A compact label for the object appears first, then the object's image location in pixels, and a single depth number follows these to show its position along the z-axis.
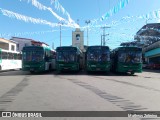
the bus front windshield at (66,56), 12.37
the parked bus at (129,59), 12.25
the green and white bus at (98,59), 12.30
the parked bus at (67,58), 12.32
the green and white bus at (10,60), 14.11
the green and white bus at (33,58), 12.18
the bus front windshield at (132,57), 12.31
